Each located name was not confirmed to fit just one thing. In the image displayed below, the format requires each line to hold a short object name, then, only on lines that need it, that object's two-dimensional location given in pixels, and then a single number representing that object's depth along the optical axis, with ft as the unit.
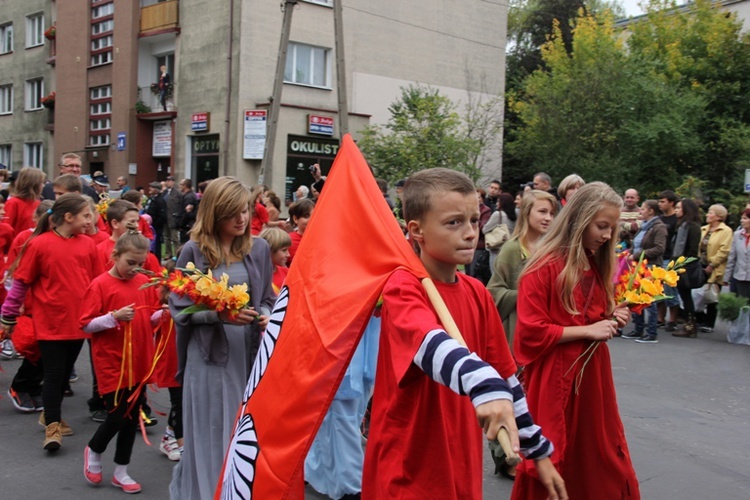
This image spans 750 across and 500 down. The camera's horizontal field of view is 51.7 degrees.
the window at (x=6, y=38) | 122.92
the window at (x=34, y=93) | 117.70
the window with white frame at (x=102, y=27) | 97.35
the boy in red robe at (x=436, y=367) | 7.68
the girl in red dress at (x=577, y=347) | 11.75
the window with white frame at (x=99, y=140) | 98.94
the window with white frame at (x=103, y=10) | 97.43
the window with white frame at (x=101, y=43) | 97.74
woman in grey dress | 14.57
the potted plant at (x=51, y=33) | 111.04
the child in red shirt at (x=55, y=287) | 20.22
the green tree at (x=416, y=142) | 82.33
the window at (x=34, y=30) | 116.88
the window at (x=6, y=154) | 123.13
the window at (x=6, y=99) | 123.44
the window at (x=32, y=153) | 116.98
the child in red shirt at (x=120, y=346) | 17.39
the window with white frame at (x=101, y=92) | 98.38
